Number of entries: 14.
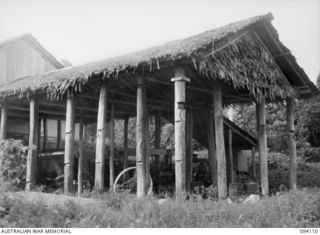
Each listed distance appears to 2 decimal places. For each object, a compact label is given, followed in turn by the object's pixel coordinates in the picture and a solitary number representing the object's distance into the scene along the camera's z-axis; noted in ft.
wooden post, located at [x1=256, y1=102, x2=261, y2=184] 41.88
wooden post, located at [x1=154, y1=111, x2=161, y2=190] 50.44
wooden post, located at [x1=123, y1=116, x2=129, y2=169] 47.58
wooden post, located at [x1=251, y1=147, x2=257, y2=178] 58.63
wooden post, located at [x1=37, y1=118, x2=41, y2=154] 57.43
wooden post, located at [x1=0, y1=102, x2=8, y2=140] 47.41
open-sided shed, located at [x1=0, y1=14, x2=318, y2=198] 31.78
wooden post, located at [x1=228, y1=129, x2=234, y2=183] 51.84
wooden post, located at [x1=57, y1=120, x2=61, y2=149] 61.13
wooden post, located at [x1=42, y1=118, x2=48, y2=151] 59.42
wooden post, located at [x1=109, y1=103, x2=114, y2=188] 42.63
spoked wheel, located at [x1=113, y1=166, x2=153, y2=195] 36.97
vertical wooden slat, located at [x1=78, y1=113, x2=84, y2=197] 45.00
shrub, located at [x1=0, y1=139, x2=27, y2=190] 29.76
